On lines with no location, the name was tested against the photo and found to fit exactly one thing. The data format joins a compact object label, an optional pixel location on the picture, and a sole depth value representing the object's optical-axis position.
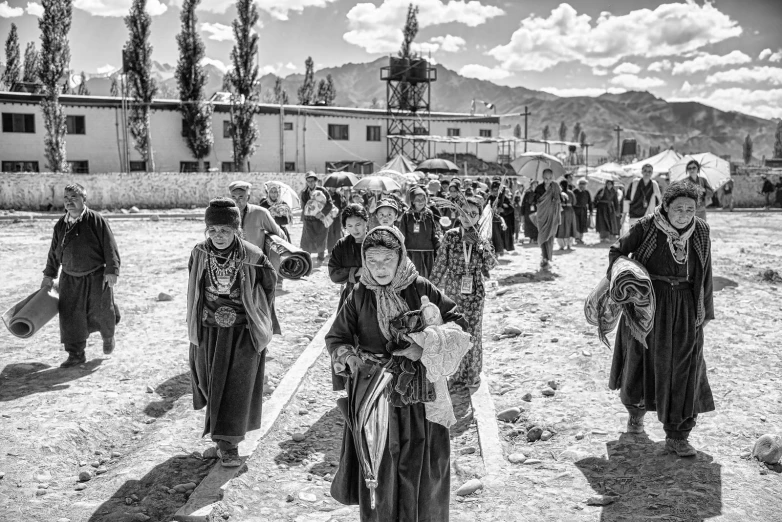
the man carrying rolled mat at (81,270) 6.44
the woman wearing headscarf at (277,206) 9.92
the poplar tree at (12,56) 45.25
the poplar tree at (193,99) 32.03
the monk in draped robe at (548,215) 11.73
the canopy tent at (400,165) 23.78
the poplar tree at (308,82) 62.66
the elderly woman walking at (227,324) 4.41
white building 29.77
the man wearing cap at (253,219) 6.47
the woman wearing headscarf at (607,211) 16.78
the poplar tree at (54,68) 28.08
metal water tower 37.06
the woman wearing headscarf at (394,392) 3.18
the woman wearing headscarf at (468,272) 6.11
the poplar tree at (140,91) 30.95
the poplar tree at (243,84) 32.84
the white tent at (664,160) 26.00
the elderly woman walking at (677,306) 4.42
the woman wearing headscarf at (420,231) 7.54
